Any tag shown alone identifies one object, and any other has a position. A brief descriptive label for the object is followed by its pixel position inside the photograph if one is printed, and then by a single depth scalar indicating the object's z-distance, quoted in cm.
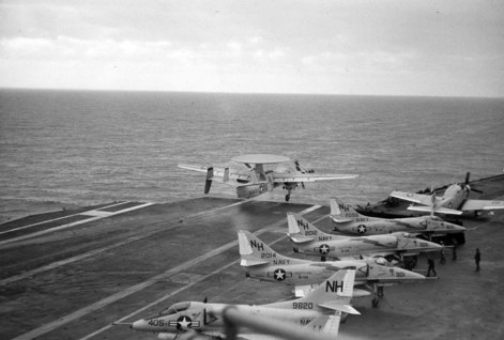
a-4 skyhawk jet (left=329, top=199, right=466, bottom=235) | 4747
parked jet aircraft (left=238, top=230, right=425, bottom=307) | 3428
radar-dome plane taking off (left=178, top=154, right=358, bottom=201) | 6844
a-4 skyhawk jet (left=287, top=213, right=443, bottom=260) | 4028
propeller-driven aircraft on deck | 5512
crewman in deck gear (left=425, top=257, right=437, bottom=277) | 4044
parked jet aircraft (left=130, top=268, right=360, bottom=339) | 2744
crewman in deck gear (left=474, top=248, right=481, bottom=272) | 4262
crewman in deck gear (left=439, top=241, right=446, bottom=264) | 4446
